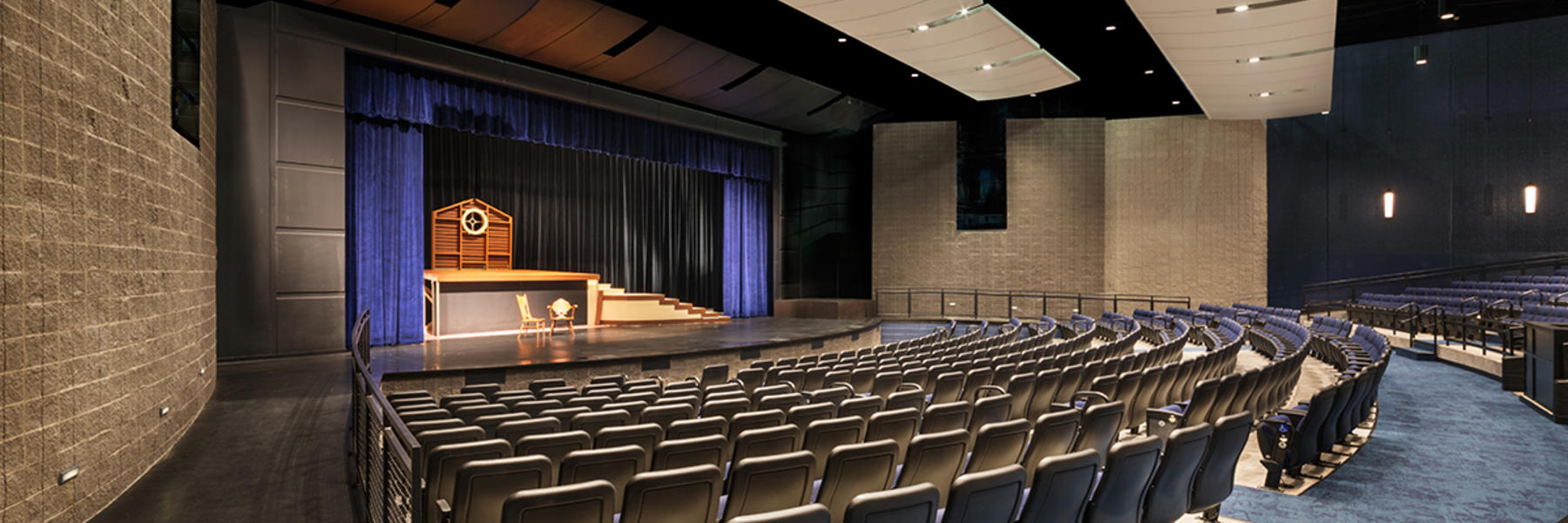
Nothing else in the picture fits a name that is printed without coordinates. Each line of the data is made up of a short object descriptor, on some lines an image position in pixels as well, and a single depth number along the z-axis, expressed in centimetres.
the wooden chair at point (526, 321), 1309
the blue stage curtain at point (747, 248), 1889
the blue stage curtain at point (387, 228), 1159
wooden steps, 1591
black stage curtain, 1538
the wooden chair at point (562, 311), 1343
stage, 868
